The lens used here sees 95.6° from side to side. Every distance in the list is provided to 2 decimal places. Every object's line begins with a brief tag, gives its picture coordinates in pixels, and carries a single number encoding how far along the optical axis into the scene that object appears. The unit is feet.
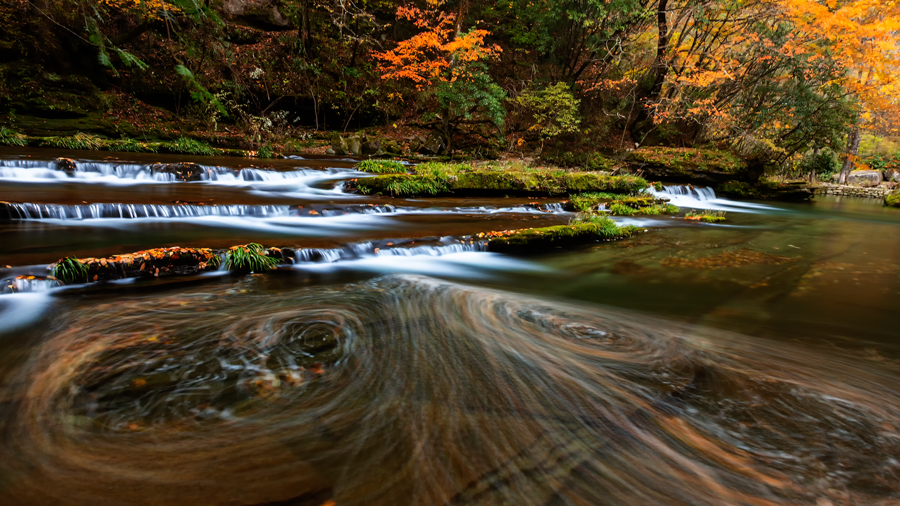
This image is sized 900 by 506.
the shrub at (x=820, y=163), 69.67
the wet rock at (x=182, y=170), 28.19
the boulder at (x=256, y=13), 60.70
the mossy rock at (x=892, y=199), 58.15
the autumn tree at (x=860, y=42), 45.73
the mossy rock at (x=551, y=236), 20.39
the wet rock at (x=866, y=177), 90.37
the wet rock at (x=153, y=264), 12.03
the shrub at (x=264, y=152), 44.21
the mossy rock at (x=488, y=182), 30.71
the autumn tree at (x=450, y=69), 49.42
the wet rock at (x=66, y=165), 26.16
